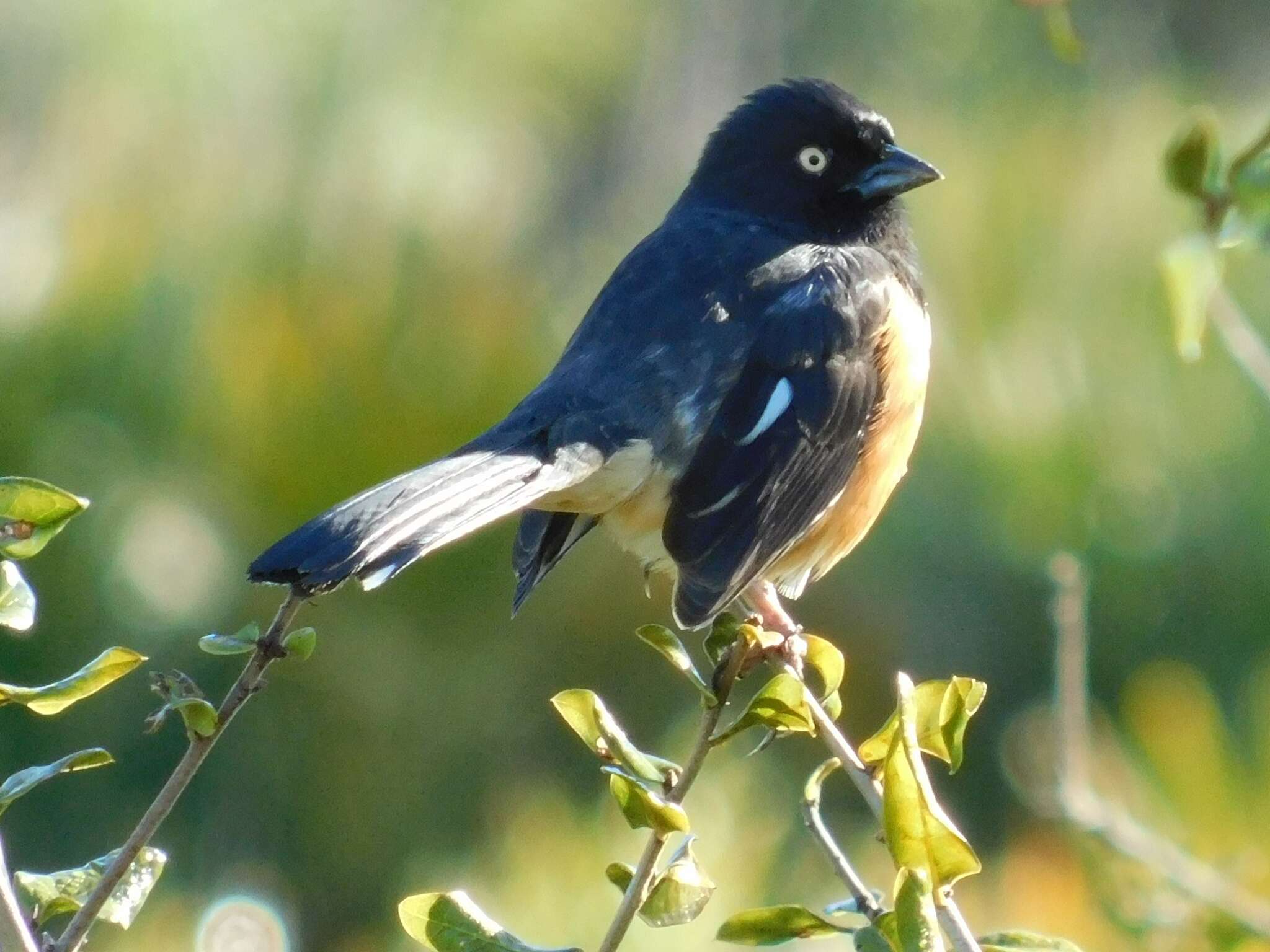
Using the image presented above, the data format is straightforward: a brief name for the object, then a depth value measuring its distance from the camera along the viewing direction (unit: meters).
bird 4.82
